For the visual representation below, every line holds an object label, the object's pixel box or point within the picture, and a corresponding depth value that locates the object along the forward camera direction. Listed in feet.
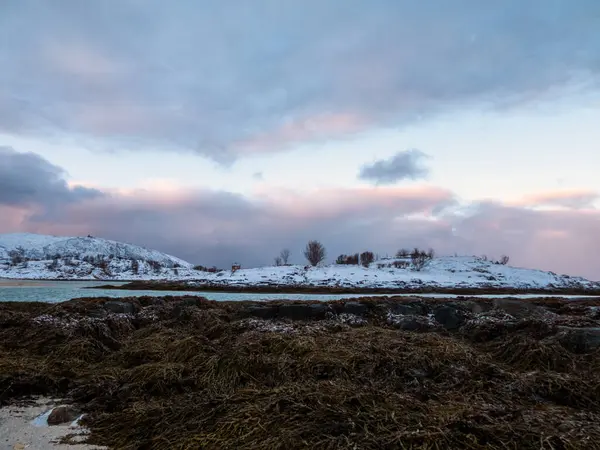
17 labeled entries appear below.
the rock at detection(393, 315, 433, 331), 27.27
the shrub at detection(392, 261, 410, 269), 189.46
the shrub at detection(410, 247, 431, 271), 184.24
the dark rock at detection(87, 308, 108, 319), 28.55
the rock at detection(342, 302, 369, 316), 32.14
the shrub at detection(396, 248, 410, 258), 247.74
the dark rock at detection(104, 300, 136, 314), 31.78
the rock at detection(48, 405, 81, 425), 12.84
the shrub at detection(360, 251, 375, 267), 263.68
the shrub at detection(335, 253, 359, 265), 260.17
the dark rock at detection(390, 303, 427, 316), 31.89
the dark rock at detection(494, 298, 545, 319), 30.42
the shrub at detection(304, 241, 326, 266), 243.81
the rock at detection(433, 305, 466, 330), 28.43
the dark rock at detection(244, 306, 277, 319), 31.27
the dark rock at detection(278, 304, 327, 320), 31.24
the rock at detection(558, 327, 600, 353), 19.39
